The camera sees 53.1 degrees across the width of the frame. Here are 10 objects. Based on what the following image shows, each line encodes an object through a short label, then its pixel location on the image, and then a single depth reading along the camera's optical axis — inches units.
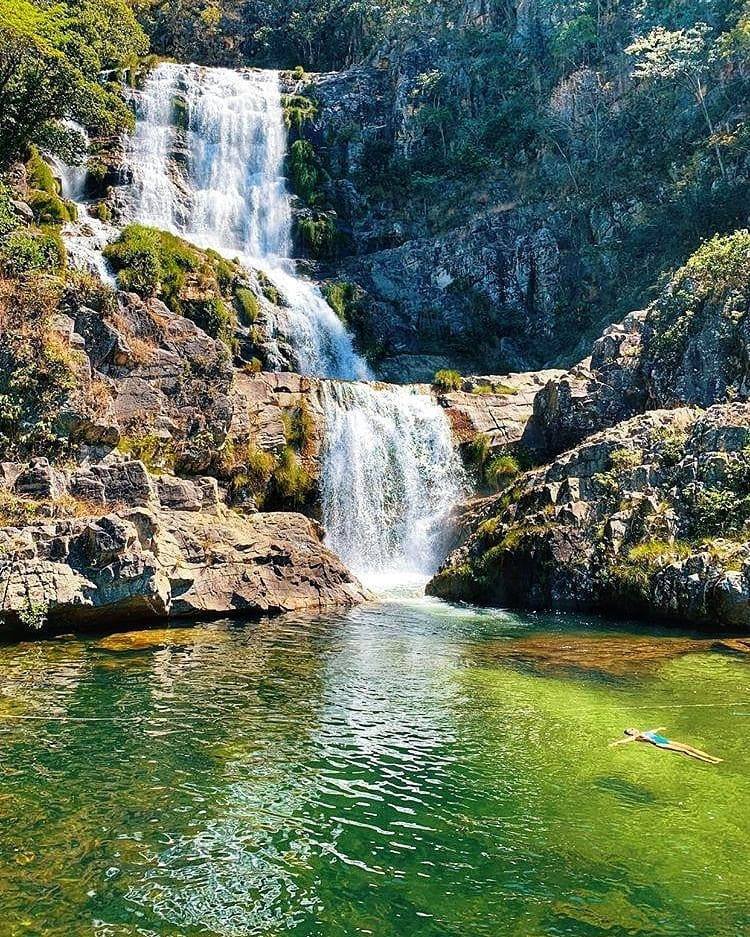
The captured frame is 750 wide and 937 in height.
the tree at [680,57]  1544.0
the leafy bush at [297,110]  1884.8
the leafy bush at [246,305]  1357.3
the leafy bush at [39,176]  1326.3
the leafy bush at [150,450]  845.8
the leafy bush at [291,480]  1059.3
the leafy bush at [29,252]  801.6
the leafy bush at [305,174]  1811.0
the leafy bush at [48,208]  1256.2
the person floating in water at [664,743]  337.7
